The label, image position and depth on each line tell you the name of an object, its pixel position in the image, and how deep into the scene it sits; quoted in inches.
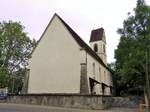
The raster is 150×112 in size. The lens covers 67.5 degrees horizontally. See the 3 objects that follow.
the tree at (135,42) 515.2
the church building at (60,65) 590.4
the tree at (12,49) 820.6
